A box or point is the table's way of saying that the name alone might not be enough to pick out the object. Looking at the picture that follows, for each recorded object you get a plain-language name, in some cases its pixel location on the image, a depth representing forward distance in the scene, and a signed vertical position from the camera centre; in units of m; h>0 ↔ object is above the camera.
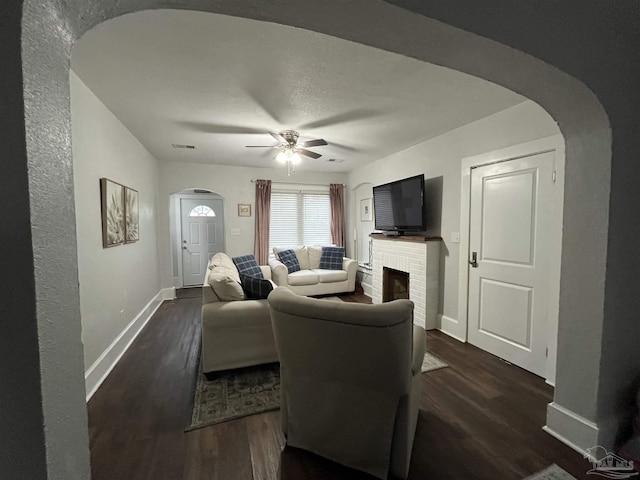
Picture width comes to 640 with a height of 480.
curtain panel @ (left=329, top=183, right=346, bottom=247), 5.91 +0.27
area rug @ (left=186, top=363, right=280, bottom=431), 1.93 -1.33
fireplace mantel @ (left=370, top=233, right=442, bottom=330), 3.48 -0.57
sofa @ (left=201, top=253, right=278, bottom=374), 2.34 -0.89
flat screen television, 3.60 +0.29
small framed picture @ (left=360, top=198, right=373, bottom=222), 5.26 +0.31
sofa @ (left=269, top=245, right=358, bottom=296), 4.61 -0.88
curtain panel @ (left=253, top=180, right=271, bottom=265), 5.37 +0.08
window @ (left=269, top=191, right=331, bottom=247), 5.72 +0.13
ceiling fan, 3.15 +0.97
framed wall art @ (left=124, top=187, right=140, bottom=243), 3.10 +0.10
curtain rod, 5.63 +0.86
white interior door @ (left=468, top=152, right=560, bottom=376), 2.41 -0.30
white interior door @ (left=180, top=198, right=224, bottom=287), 6.28 -0.24
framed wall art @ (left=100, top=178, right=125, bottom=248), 2.54 +0.11
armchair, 1.26 -0.77
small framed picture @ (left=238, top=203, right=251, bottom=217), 5.31 +0.29
